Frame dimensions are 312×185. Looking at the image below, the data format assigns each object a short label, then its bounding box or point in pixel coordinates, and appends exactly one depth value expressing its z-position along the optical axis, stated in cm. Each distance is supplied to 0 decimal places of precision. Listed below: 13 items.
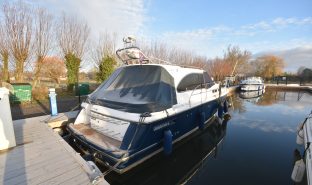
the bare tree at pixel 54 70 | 2447
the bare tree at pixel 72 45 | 1393
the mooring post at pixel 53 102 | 629
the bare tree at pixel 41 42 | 1224
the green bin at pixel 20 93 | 967
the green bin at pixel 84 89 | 1247
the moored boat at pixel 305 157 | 324
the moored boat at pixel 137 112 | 356
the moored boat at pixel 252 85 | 1888
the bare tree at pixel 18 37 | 1091
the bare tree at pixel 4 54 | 1080
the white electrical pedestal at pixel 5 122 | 354
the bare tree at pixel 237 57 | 3269
